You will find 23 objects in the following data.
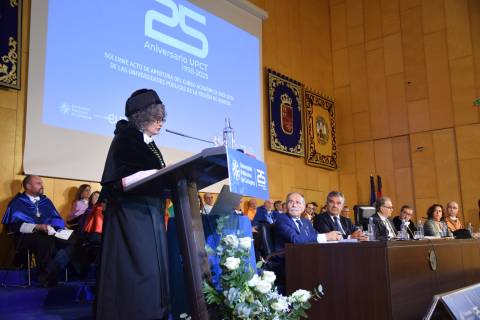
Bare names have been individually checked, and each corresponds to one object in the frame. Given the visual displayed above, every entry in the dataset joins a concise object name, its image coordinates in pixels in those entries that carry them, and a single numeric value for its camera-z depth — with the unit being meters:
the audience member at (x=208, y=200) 6.81
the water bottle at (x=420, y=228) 3.87
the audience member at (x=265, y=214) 6.84
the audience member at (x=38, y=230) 4.15
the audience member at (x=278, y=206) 7.83
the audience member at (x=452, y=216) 6.79
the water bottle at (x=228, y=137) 2.04
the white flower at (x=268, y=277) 1.75
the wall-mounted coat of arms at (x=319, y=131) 9.78
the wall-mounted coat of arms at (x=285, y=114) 8.84
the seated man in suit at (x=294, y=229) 3.67
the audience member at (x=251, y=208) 7.67
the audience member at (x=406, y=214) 6.51
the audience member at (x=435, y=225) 4.99
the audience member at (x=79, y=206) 5.14
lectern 1.69
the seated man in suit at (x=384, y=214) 4.63
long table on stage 2.73
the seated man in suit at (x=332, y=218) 4.29
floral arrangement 1.66
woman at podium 1.85
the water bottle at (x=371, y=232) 3.24
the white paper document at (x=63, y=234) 4.22
